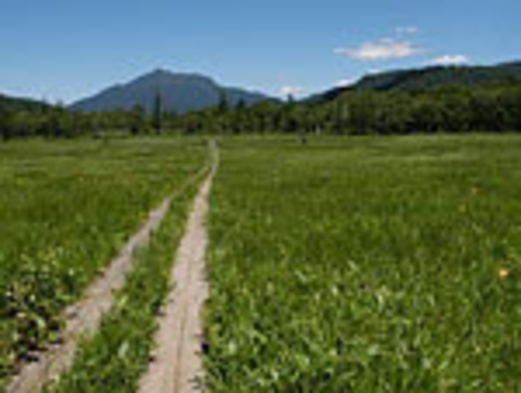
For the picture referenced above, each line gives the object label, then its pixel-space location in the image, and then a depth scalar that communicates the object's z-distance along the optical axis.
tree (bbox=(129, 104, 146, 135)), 192.62
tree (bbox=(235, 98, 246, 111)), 182.25
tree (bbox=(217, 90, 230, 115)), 185.70
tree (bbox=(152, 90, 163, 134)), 183.75
